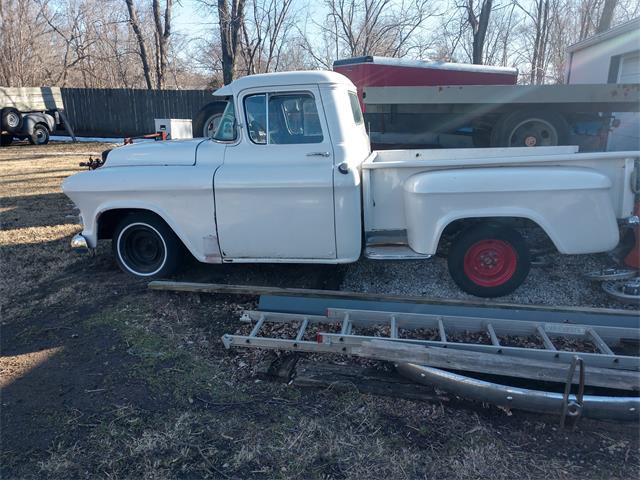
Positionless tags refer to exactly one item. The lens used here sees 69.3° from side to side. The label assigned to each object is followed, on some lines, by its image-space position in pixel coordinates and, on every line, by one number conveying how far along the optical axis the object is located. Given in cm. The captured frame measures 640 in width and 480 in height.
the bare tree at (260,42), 2547
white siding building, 964
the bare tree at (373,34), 2623
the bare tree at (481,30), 2036
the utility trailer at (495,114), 667
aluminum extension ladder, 319
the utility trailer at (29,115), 1784
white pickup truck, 382
